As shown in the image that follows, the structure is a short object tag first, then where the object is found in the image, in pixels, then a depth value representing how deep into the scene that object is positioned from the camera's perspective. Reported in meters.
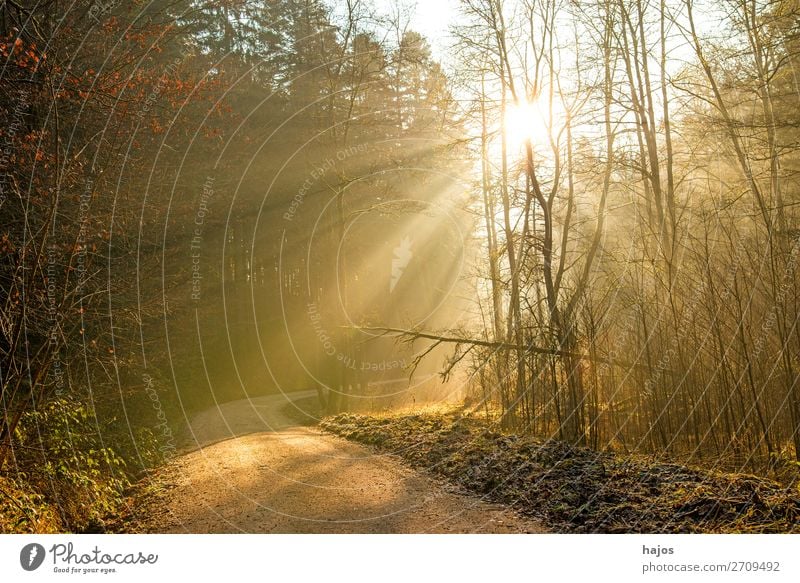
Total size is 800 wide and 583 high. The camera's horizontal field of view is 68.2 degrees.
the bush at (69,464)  6.12
